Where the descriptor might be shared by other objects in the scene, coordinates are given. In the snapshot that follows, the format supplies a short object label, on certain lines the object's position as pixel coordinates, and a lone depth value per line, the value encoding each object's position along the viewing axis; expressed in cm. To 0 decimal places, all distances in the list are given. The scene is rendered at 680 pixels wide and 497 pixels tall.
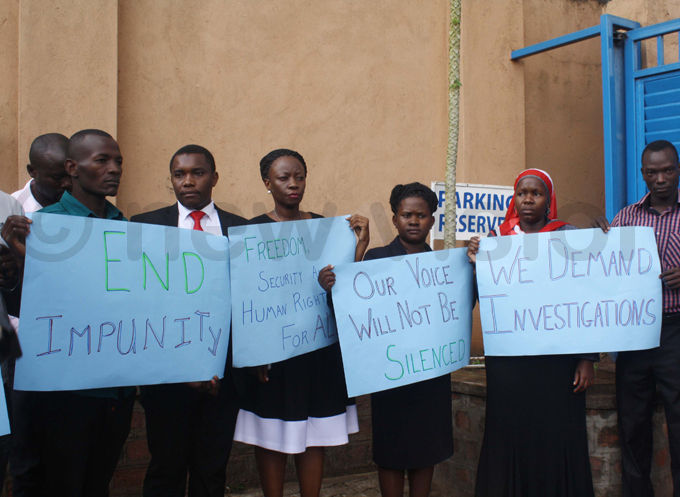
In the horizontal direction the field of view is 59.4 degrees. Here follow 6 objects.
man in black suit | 266
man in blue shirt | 239
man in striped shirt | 305
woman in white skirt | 279
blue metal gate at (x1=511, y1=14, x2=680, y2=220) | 482
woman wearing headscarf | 283
